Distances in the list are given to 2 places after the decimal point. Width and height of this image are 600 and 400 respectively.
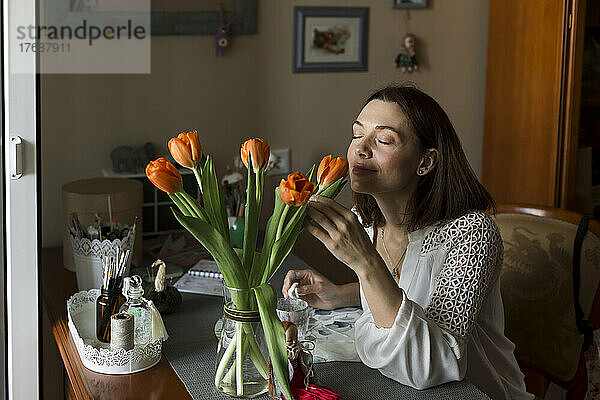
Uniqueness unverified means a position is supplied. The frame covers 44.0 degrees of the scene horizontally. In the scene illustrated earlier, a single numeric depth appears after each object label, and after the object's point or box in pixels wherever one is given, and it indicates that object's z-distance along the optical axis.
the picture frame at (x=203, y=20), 1.98
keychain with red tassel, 1.12
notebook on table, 1.74
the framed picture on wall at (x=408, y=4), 2.31
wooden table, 1.22
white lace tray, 1.28
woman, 1.21
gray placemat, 1.21
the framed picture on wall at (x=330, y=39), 2.19
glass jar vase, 1.15
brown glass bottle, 1.36
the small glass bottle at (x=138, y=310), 1.33
